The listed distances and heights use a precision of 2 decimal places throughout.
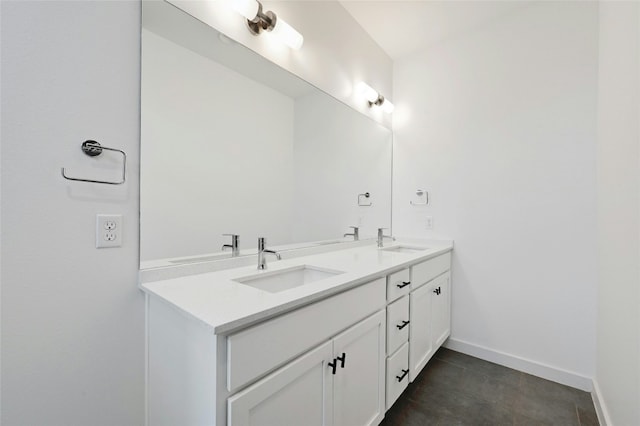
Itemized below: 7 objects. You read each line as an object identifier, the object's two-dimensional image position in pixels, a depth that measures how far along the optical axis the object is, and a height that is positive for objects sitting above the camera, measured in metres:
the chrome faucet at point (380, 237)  2.29 -0.21
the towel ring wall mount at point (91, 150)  0.89 +0.19
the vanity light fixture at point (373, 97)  2.26 +0.96
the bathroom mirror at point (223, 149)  1.10 +0.31
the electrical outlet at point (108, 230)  0.93 -0.07
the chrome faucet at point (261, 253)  1.34 -0.20
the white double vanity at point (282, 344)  0.74 -0.44
